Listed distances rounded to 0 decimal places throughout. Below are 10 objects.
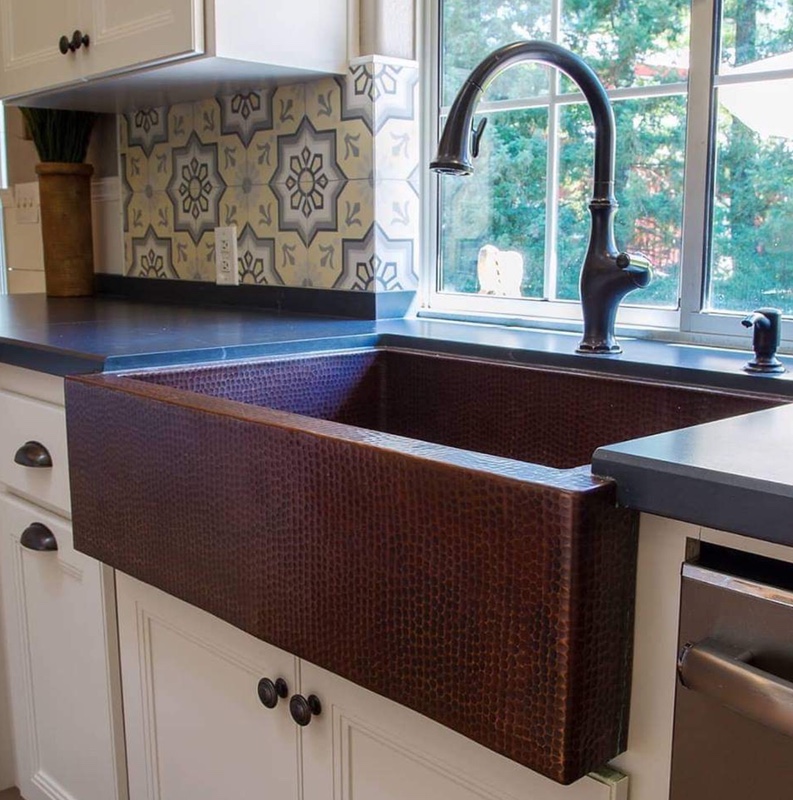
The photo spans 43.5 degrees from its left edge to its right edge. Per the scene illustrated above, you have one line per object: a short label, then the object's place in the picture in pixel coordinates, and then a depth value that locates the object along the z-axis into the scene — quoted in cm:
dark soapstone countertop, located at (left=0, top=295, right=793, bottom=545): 64
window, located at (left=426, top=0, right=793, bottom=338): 137
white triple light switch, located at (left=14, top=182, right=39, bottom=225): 285
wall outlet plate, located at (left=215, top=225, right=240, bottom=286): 212
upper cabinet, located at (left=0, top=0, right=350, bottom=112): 162
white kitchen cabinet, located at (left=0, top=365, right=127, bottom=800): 135
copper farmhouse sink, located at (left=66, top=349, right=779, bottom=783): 67
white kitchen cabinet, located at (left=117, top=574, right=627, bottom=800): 84
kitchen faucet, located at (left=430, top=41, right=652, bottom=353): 128
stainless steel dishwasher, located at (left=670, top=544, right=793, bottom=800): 60
